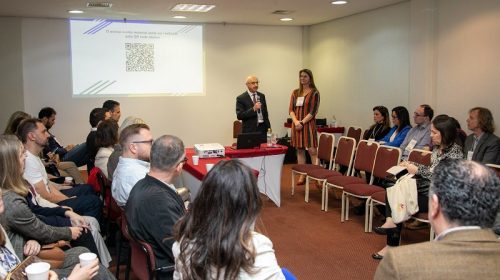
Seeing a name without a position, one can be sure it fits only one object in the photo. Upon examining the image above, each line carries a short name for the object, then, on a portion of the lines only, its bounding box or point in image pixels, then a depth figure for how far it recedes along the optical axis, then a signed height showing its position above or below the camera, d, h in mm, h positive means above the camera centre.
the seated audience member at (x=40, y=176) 3715 -560
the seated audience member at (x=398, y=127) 5973 -315
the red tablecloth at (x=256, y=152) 5238 -544
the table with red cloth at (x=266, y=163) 5246 -695
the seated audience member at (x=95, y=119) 5180 -171
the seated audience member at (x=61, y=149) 5668 -562
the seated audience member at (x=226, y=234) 1564 -439
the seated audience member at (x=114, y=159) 3844 -450
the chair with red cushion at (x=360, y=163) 5116 -673
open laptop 5391 -428
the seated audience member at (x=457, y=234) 1287 -372
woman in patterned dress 6547 -171
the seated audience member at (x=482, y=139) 4536 -366
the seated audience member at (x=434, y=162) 3928 -509
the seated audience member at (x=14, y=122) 4773 -177
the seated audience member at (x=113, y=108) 5934 -50
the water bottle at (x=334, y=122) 8617 -348
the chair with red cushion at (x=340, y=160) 5500 -679
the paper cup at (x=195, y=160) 4609 -551
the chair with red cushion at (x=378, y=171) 4684 -706
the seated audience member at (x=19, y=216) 2619 -617
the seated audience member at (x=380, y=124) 6449 -293
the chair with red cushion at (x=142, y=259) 2324 -800
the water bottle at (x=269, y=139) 5697 -437
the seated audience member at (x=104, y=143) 4363 -361
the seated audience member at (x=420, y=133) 5559 -359
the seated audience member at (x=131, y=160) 3188 -394
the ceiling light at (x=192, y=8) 6832 +1418
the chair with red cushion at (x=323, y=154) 5848 -640
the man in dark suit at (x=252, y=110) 6410 -92
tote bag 3814 -792
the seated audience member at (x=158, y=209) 2342 -530
